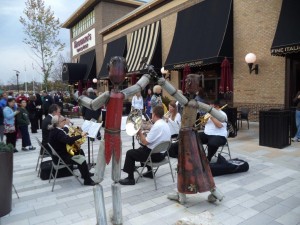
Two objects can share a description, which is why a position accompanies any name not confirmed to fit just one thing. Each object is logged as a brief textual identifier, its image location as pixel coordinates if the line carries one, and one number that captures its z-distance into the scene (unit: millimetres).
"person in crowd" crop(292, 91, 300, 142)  7934
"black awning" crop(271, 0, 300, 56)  8562
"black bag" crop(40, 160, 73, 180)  5352
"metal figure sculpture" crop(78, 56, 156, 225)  3027
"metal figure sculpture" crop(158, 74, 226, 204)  3723
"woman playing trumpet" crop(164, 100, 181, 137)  6820
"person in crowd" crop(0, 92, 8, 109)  8973
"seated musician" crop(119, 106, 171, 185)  4748
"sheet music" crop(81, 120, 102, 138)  4812
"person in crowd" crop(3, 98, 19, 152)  7339
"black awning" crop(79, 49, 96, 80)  26297
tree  19938
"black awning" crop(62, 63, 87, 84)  26297
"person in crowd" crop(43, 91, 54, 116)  12867
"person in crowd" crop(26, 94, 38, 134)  11164
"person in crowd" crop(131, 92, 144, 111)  11406
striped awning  16969
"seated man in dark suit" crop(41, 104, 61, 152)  5914
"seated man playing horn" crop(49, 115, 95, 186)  4789
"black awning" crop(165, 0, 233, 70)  11648
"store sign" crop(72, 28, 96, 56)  27344
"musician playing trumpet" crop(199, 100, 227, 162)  5598
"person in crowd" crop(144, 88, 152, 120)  11266
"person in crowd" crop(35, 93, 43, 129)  12216
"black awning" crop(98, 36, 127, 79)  20812
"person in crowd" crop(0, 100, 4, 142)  7413
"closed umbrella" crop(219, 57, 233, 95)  10120
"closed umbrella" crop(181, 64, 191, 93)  11967
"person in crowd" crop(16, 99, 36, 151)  7984
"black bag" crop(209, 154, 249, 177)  5172
